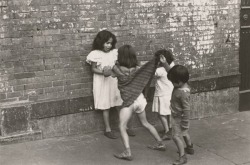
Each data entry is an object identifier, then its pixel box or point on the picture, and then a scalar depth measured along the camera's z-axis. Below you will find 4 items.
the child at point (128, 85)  4.88
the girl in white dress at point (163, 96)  5.55
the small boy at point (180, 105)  4.74
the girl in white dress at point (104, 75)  5.54
